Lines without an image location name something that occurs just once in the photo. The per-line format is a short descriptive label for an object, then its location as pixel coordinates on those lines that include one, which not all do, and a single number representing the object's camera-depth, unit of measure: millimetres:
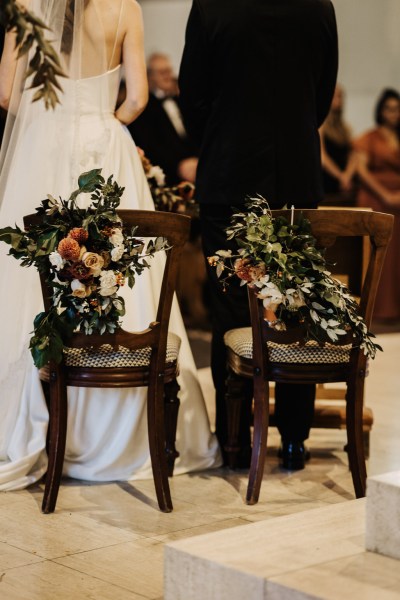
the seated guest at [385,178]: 9758
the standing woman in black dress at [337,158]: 10258
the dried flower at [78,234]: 3588
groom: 4152
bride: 4172
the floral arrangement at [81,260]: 3619
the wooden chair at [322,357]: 3814
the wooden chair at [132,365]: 3738
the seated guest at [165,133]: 8555
